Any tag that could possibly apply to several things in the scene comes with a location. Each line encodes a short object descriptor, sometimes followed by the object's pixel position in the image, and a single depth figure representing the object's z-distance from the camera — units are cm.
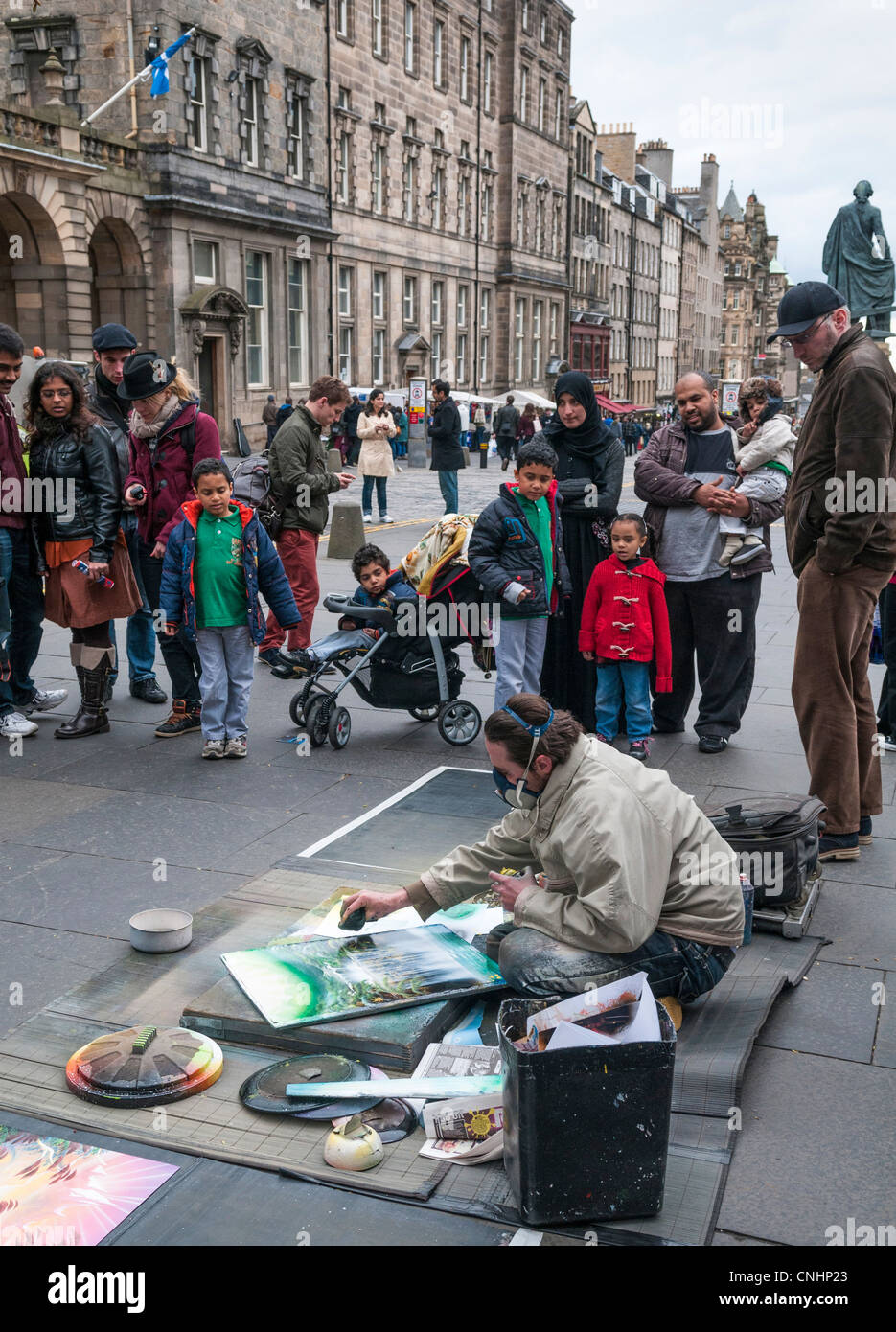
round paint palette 368
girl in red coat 714
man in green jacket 880
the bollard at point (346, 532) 1564
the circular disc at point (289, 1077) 363
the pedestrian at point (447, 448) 1919
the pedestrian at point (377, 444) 1770
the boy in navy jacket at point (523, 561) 696
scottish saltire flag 2619
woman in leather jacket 761
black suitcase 491
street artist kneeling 369
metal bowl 468
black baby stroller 758
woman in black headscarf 739
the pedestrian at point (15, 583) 751
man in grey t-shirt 734
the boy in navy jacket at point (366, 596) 759
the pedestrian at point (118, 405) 800
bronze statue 1959
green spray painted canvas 409
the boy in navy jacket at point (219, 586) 718
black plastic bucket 312
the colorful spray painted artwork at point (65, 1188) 307
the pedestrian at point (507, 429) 3441
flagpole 2565
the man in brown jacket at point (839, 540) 528
